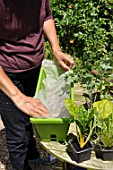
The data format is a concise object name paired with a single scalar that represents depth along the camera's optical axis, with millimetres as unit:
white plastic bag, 2296
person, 2271
